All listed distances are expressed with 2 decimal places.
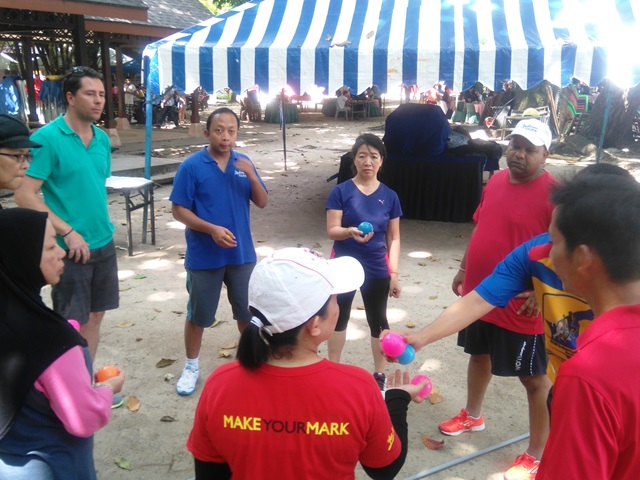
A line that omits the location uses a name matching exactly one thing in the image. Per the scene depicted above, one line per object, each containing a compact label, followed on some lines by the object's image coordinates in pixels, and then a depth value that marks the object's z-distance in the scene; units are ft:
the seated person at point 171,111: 67.82
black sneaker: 11.20
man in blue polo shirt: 11.18
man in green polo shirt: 9.98
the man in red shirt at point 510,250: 9.32
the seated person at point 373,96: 82.98
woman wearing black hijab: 5.28
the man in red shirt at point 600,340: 3.69
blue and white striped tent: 20.89
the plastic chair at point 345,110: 81.10
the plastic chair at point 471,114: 73.26
